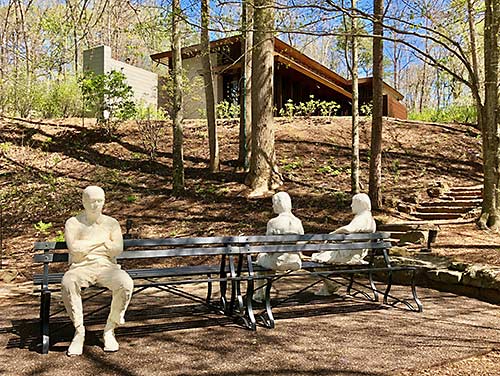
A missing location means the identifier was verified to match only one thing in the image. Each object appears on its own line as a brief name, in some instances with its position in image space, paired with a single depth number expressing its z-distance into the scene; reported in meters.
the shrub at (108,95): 15.96
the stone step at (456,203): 11.79
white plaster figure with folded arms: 4.07
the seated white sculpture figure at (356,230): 5.77
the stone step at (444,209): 11.59
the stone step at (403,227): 9.88
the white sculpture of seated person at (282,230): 5.32
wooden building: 23.02
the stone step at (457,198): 12.24
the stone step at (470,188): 12.79
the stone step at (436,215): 11.35
